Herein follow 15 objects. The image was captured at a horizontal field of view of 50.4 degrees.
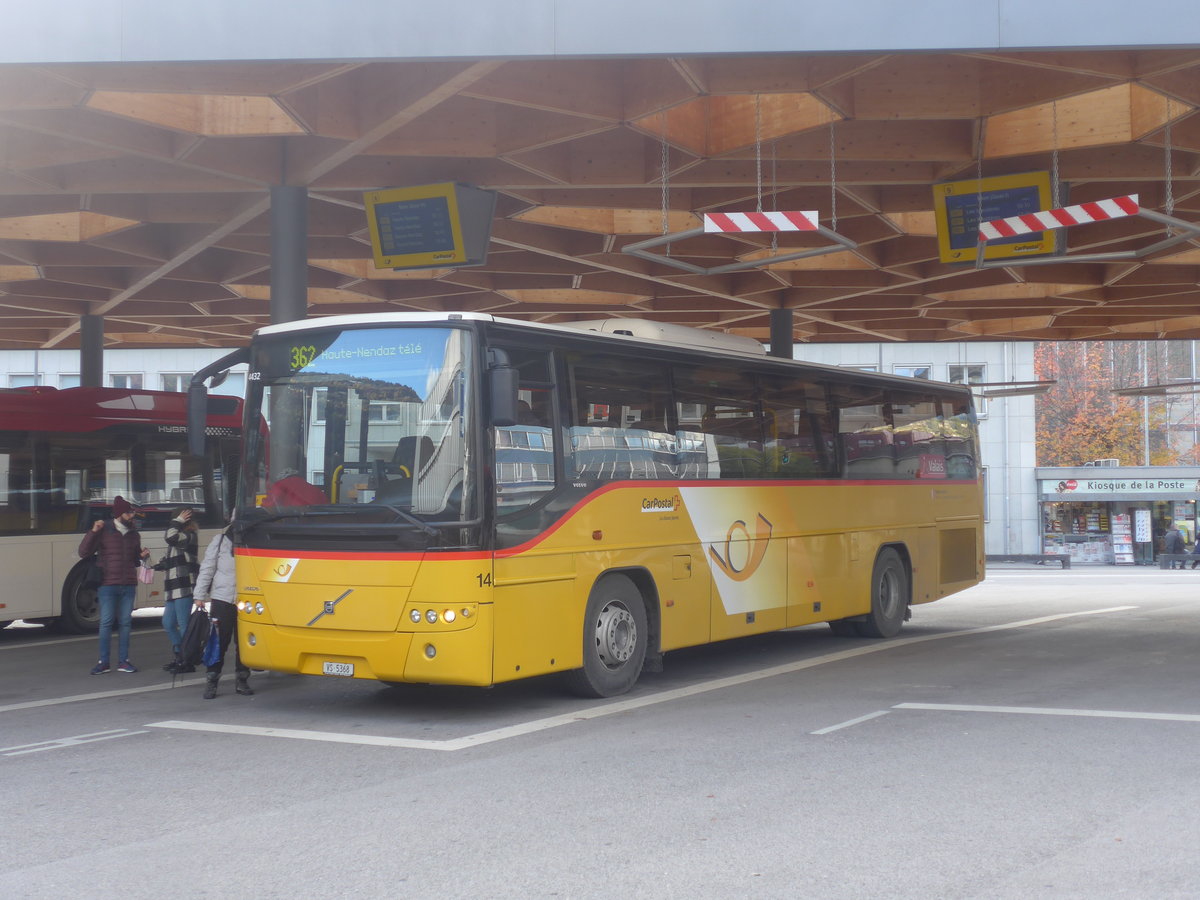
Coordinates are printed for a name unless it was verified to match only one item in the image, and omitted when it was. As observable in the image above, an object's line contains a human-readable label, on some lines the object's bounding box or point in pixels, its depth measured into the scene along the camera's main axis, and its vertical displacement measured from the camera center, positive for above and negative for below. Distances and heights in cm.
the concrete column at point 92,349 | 2473 +274
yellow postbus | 936 -15
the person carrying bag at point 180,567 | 1210 -78
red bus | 1616 +11
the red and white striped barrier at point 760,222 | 1271 +257
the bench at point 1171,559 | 4103 -278
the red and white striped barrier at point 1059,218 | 1244 +266
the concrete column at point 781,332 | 2539 +292
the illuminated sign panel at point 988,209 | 1511 +322
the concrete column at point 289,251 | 1484 +274
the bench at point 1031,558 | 4238 -283
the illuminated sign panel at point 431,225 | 1509 +309
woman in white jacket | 1116 -90
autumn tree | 5591 +269
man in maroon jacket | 1245 -76
